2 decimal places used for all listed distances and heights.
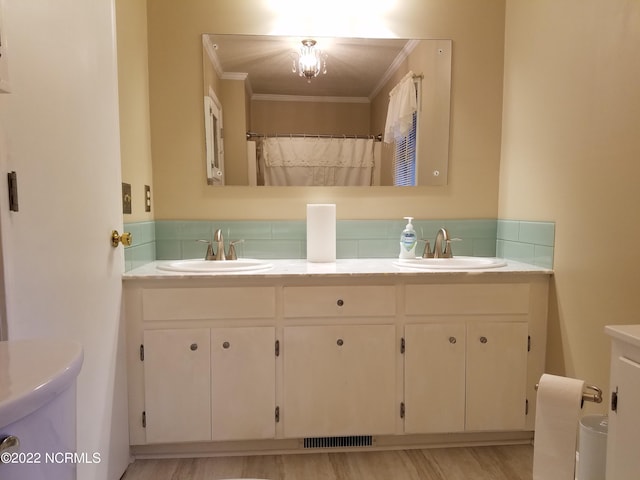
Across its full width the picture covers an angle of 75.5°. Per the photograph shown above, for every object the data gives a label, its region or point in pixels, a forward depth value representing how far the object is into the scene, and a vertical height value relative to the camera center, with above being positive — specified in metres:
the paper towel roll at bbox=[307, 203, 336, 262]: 2.02 -0.12
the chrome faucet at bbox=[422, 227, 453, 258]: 2.12 -0.20
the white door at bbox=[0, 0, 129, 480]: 1.00 +0.02
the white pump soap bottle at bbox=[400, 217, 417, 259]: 2.06 -0.17
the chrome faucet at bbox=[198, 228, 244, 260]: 2.04 -0.21
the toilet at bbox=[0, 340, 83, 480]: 0.52 -0.27
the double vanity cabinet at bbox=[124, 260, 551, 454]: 1.70 -0.62
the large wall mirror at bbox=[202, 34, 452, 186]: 2.09 +0.51
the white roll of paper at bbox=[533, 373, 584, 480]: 1.01 -0.54
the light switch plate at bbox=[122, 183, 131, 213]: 1.70 +0.04
